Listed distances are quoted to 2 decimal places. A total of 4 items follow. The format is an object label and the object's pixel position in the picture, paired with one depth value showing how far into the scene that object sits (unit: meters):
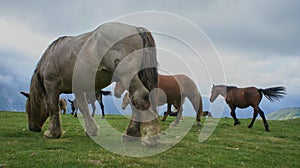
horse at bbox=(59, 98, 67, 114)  28.53
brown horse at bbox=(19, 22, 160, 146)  5.96
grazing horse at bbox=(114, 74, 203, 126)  14.52
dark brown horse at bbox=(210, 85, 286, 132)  14.60
